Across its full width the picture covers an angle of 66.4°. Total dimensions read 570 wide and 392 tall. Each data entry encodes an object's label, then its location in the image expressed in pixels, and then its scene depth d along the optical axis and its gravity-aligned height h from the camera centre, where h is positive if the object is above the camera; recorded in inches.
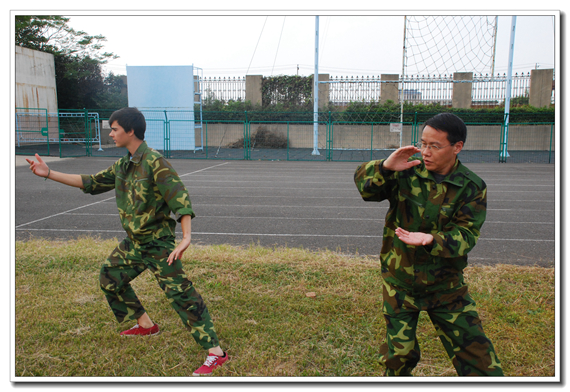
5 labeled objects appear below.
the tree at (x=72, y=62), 1215.6 +249.7
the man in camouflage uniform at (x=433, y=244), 94.3 -22.3
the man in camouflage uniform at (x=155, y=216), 122.6 -20.6
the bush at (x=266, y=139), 1113.4 +9.8
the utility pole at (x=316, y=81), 893.2 +126.2
